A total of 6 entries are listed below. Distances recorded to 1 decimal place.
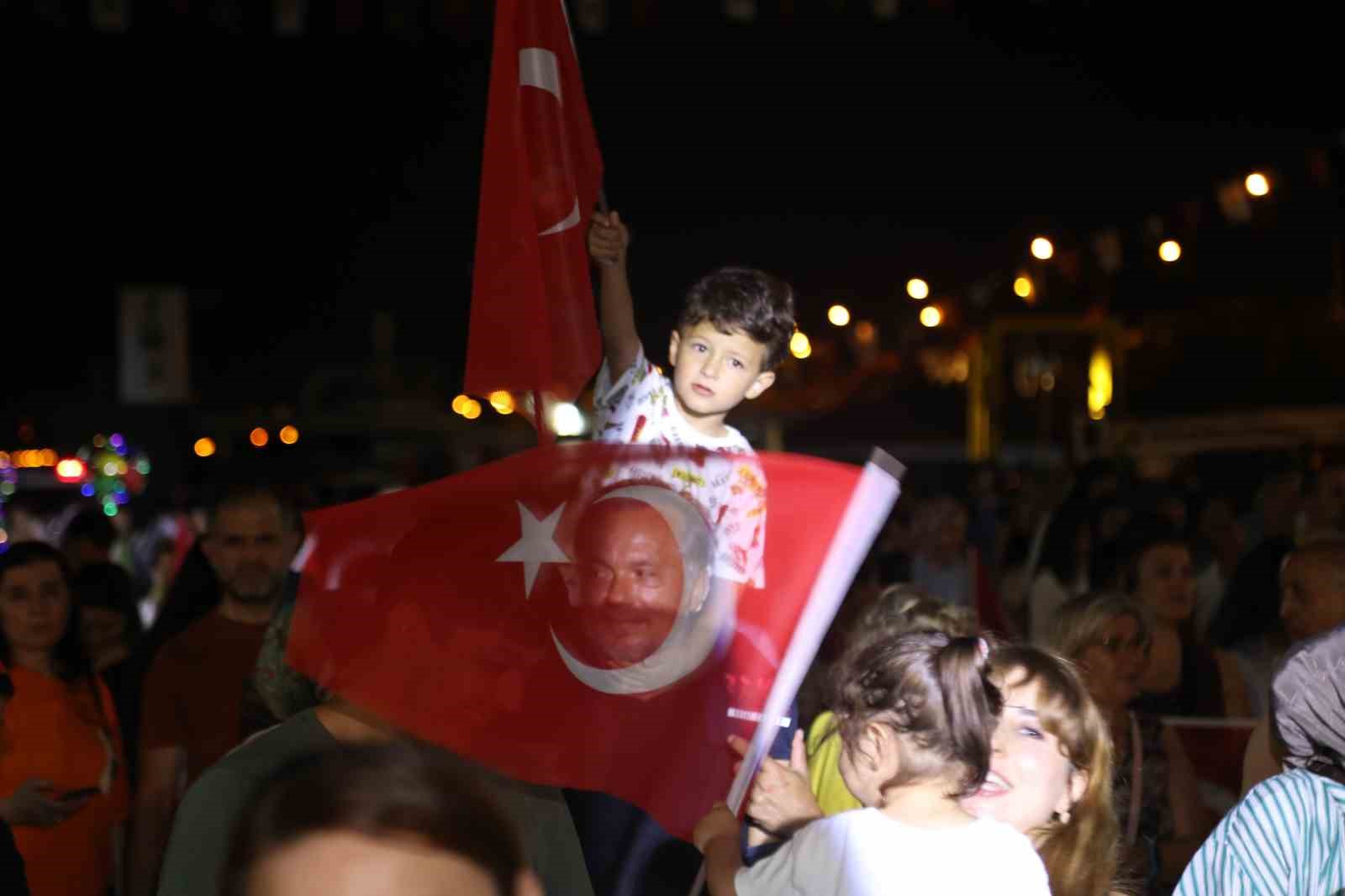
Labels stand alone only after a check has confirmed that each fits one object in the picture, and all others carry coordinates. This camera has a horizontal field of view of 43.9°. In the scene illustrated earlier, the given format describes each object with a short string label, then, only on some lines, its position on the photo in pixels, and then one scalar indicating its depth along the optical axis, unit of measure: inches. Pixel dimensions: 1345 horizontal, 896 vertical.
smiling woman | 129.9
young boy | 153.3
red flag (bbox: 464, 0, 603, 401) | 154.1
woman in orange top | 183.3
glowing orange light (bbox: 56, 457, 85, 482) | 1264.8
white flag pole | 122.7
